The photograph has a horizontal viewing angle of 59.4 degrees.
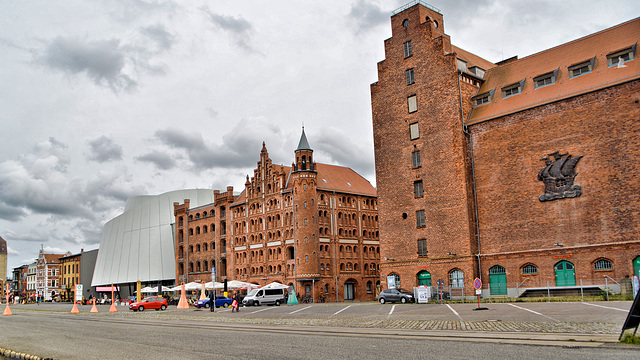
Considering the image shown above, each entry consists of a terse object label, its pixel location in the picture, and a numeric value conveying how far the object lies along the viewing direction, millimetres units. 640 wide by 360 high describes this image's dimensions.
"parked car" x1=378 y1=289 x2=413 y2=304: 48781
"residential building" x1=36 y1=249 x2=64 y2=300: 177250
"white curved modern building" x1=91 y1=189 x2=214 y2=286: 109000
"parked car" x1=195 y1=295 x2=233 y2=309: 58281
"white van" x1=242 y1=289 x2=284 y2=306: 59000
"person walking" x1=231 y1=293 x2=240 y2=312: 45419
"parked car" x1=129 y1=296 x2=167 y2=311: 54581
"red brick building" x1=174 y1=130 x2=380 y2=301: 78000
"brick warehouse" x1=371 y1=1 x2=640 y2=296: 42719
